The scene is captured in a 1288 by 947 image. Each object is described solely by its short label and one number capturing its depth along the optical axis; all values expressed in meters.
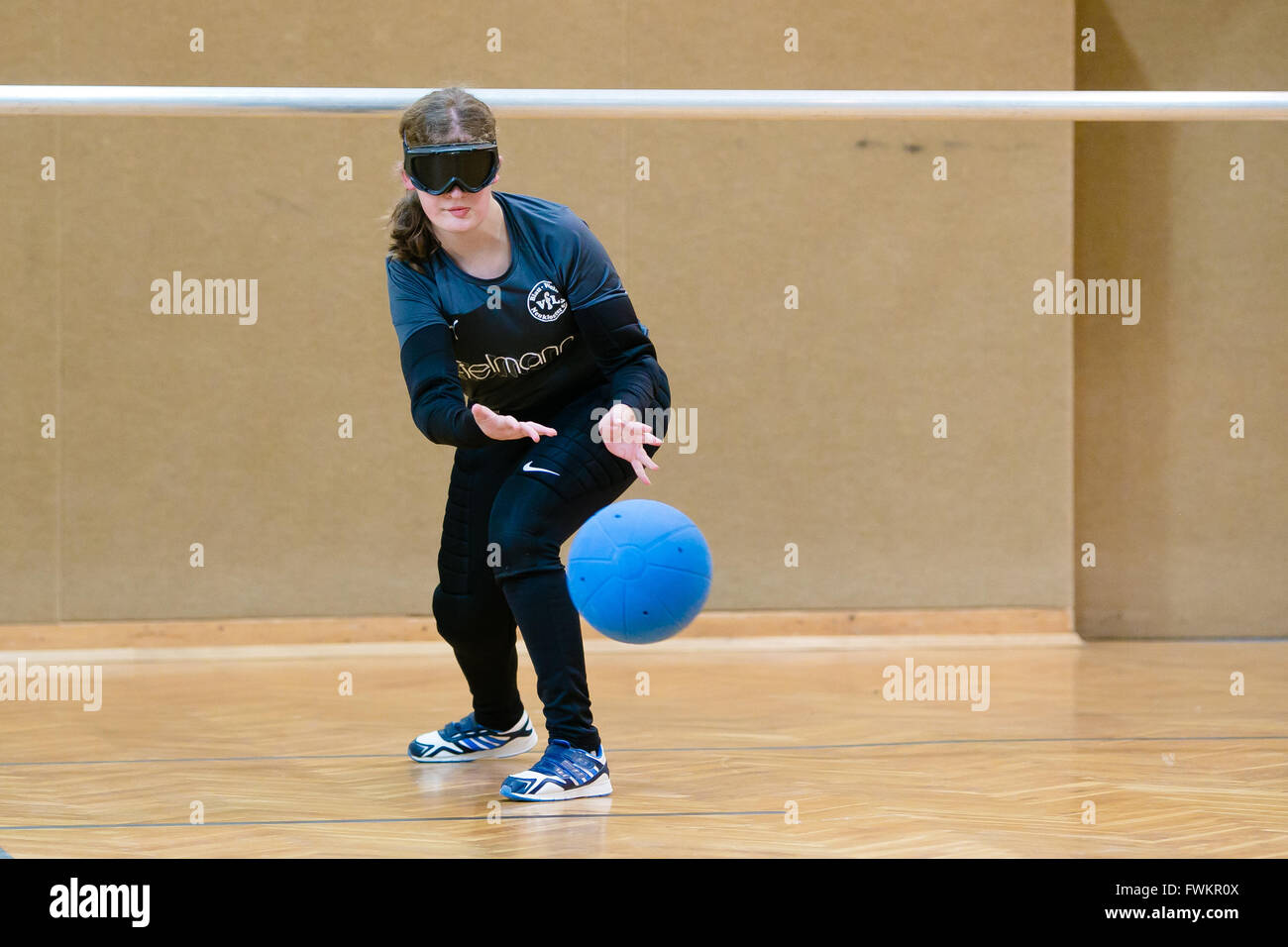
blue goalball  6.29
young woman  6.09
